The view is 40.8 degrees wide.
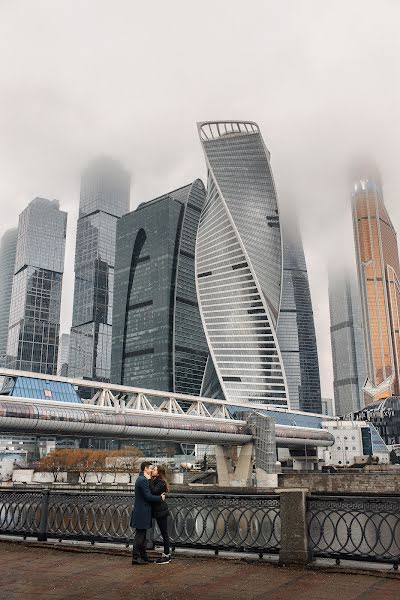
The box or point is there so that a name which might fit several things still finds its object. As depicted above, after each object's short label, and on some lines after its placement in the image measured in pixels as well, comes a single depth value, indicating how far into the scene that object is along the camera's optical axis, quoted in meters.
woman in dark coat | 12.20
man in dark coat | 11.99
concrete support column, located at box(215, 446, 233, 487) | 99.01
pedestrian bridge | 67.75
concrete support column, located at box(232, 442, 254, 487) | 97.69
